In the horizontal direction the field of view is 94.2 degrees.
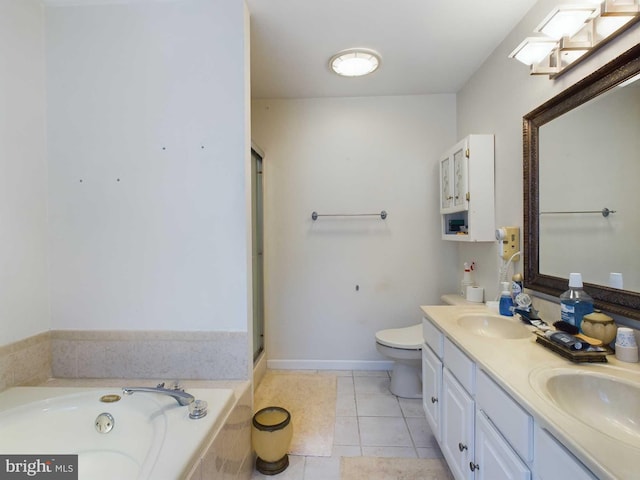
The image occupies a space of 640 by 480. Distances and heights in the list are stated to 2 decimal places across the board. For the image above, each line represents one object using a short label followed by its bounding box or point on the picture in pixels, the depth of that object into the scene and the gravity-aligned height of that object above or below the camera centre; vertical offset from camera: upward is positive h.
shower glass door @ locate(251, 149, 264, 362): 2.42 -0.17
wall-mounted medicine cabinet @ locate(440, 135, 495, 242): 1.95 +0.32
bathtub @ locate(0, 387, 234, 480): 1.09 -0.74
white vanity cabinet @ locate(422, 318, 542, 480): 0.87 -0.69
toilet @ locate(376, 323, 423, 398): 2.10 -0.86
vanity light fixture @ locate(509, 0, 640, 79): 1.05 +0.82
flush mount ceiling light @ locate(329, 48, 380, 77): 1.97 +1.21
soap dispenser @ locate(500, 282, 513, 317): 1.56 -0.37
